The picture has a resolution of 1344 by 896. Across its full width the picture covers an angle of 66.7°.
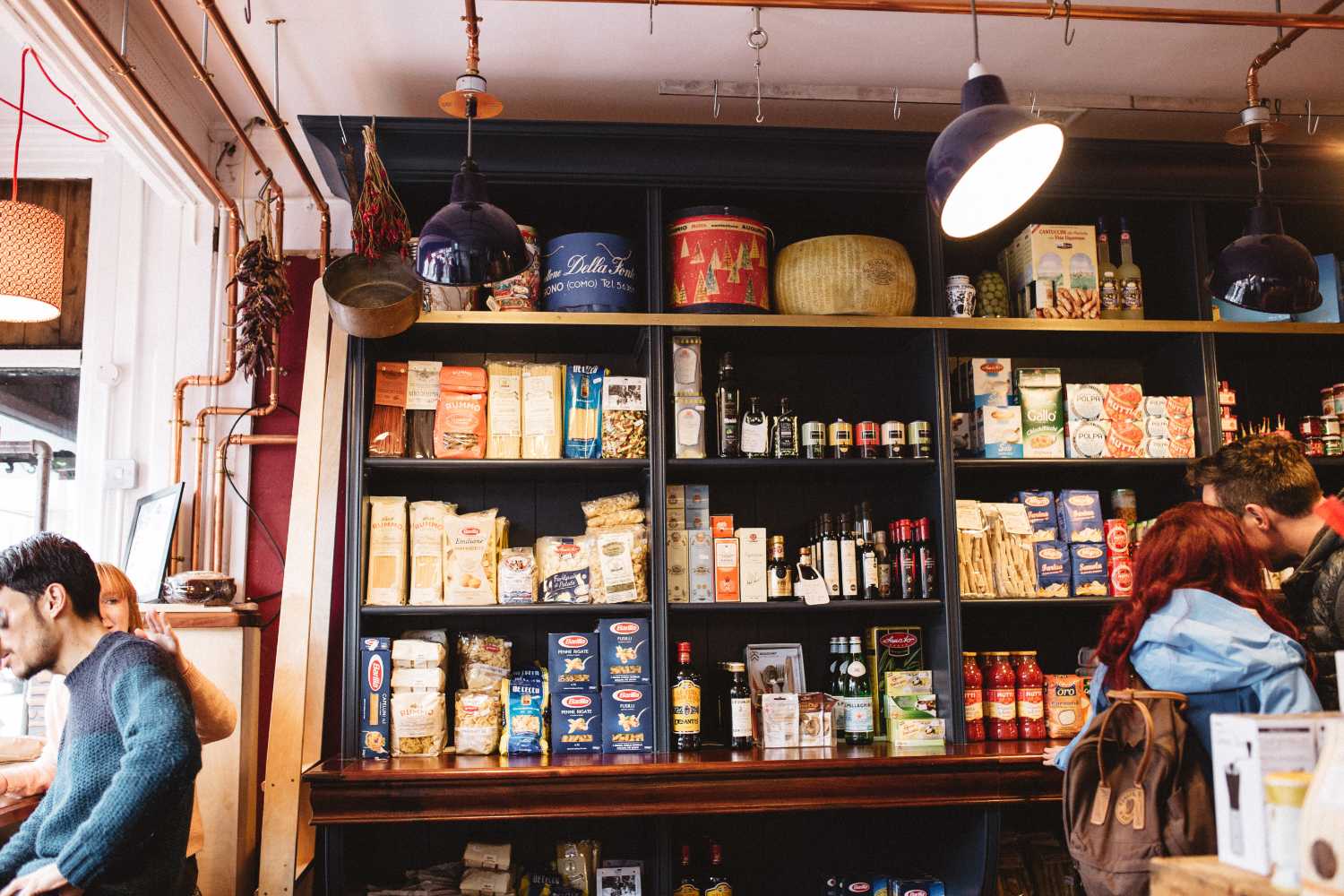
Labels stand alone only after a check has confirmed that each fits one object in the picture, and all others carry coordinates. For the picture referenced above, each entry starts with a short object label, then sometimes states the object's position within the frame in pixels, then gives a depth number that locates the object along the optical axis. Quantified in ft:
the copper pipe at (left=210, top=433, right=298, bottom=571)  11.69
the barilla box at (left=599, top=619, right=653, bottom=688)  10.54
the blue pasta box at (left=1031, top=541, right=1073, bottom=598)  11.19
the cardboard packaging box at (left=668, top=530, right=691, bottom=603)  10.90
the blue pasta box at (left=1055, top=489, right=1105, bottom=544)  11.36
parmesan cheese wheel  10.96
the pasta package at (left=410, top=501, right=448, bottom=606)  10.70
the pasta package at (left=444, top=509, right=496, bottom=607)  10.71
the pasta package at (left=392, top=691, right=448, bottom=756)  10.32
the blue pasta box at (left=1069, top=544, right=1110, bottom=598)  11.25
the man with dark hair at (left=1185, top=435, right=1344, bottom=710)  8.28
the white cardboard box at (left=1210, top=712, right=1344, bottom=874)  4.65
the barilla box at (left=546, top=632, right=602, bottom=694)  10.57
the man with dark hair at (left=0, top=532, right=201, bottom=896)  6.61
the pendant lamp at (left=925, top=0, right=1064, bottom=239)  6.87
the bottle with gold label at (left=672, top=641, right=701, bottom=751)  10.48
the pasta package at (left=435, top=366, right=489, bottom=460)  10.88
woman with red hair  7.04
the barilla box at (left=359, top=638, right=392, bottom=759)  10.29
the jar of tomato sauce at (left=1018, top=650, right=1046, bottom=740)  11.01
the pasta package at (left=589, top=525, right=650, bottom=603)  10.77
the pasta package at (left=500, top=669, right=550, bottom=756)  10.48
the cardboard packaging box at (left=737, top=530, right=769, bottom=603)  11.03
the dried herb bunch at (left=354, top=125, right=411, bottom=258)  10.42
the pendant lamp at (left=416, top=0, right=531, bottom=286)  8.36
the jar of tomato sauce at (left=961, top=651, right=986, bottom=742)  10.93
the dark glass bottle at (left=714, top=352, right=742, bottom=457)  11.19
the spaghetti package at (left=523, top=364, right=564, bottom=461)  10.98
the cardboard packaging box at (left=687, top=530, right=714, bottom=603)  10.94
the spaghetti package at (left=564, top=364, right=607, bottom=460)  11.05
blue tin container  10.95
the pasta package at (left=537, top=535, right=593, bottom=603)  10.80
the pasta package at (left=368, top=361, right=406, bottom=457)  10.82
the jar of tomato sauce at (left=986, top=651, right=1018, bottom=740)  10.93
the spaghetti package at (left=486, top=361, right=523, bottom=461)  10.96
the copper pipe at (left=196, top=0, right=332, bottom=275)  8.38
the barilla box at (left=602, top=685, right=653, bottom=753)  10.45
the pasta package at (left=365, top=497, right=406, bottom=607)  10.61
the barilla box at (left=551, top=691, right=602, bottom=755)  10.50
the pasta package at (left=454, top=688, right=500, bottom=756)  10.52
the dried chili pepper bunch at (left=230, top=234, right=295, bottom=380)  10.80
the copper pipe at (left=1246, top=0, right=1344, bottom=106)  9.46
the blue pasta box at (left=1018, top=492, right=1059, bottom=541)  11.35
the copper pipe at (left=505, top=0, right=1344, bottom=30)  8.41
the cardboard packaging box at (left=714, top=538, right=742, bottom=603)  10.97
